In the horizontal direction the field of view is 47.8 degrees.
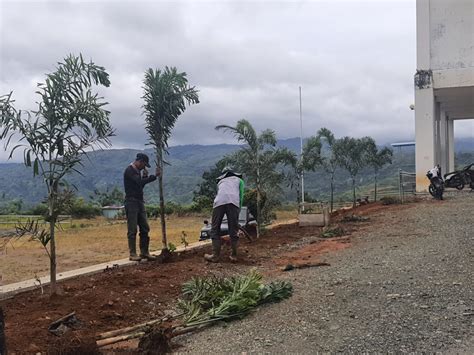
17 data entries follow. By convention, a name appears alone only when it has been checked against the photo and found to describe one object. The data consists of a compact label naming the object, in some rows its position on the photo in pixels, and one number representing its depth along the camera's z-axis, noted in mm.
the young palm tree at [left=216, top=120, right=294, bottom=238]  13367
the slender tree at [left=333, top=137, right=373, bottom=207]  26688
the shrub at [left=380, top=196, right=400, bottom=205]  19378
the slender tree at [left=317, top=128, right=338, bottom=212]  26000
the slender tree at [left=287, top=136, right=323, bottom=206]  17203
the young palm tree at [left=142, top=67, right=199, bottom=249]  9977
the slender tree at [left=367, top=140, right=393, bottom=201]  28077
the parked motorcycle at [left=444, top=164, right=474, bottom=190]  20844
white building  20688
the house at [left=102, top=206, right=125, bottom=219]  40531
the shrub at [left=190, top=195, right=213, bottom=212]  35688
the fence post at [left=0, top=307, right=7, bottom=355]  3117
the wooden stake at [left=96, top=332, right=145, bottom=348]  4762
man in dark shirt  9102
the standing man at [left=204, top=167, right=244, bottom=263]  9328
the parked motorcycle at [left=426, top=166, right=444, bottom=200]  17922
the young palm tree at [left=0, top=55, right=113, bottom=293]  6266
